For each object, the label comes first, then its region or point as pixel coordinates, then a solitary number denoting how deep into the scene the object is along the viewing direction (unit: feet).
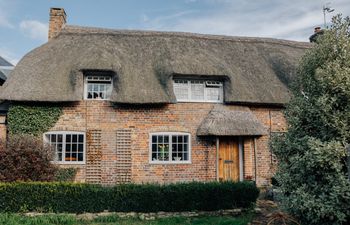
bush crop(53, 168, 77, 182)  41.79
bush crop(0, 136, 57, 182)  32.86
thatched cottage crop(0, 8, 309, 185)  43.21
